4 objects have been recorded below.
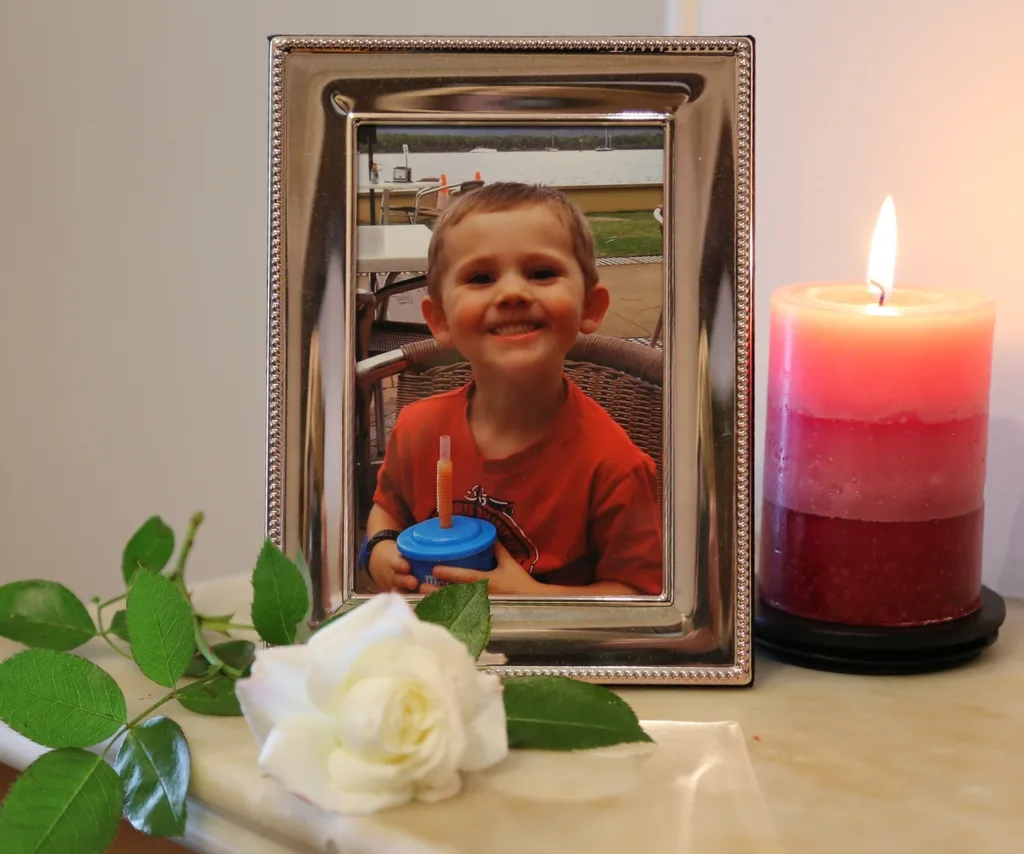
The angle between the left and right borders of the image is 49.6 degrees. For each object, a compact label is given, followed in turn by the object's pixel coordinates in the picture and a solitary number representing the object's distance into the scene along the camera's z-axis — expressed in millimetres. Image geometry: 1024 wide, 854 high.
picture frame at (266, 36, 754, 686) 478
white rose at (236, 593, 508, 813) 350
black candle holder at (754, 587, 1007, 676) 489
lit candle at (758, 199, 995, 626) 478
